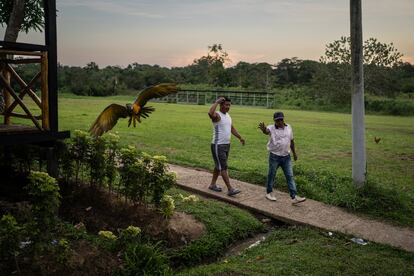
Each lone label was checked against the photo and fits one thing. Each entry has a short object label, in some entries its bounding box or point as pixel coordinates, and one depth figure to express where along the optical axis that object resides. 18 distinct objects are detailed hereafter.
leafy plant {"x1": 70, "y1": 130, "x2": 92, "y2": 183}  5.47
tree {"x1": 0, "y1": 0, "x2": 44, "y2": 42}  11.68
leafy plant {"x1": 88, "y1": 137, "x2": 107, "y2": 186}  5.40
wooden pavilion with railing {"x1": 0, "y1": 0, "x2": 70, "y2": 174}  4.84
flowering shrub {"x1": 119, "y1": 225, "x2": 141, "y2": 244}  4.39
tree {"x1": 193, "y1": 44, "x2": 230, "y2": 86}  59.12
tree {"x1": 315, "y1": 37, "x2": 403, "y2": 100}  41.91
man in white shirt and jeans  6.55
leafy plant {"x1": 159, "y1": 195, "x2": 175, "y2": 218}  5.16
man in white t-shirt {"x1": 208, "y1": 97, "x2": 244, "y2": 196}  6.75
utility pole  7.00
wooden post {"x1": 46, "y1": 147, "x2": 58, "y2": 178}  5.46
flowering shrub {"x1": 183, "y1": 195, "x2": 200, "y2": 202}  5.62
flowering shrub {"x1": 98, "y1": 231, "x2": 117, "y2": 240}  4.30
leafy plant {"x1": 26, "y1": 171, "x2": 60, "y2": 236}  3.72
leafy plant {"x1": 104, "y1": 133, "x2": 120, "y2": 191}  5.46
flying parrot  5.79
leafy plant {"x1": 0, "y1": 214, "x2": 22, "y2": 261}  3.50
